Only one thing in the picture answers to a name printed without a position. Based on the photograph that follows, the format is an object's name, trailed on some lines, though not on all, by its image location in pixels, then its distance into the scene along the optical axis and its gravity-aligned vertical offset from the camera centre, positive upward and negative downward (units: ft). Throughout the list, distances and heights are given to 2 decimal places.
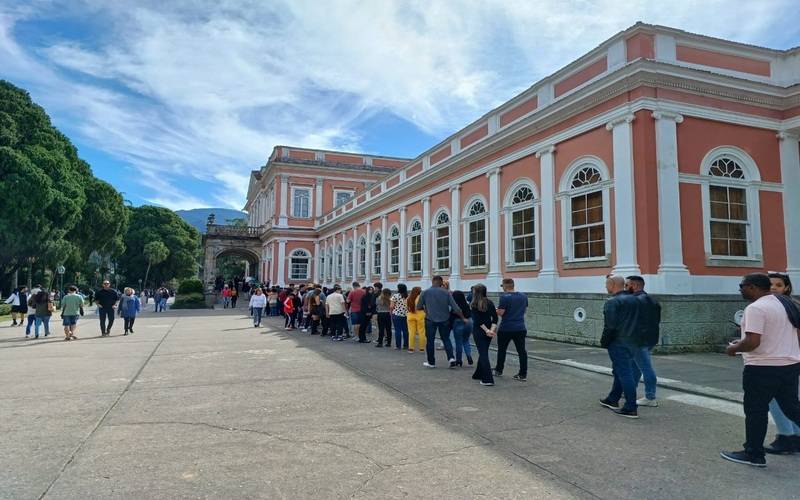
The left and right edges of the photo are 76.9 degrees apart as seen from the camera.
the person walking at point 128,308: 49.73 -1.74
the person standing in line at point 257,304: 58.23 -1.60
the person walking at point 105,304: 47.55 -1.30
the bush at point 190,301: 106.52 -2.23
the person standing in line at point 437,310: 28.66 -1.09
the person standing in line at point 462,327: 29.37 -2.09
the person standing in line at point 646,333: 18.45 -1.49
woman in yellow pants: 34.83 -1.87
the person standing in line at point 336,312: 44.32 -1.84
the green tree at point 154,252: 176.14 +13.41
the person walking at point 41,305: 45.91 -1.36
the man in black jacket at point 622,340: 17.98 -1.72
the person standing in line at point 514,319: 24.07 -1.31
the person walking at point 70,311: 43.32 -1.78
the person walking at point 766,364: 12.79 -1.84
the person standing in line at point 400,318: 37.65 -2.00
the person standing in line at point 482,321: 23.73 -1.41
